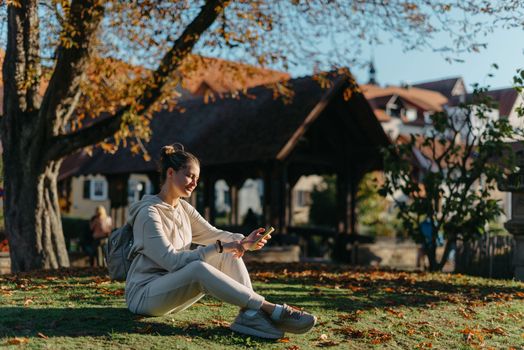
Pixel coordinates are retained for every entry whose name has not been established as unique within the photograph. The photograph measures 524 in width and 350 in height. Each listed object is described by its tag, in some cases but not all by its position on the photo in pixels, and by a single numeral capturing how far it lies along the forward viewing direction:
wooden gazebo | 18.59
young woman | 5.52
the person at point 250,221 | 23.51
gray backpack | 5.95
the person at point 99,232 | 17.70
